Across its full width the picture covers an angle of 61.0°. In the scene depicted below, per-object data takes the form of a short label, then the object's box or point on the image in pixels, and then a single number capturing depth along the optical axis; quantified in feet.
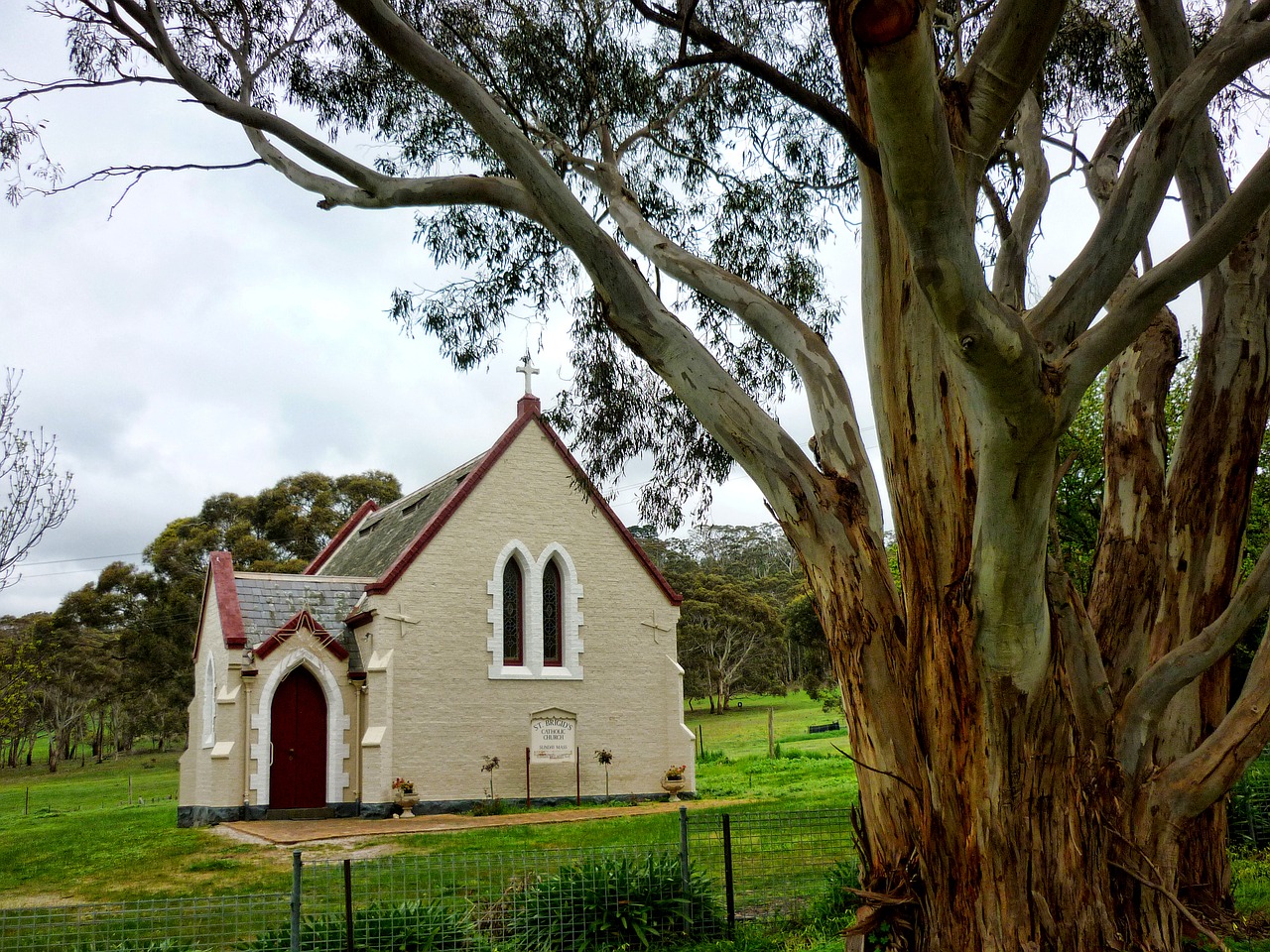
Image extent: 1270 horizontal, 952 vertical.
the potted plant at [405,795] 60.80
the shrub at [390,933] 23.85
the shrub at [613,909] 25.76
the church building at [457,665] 61.98
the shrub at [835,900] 26.66
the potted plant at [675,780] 67.72
